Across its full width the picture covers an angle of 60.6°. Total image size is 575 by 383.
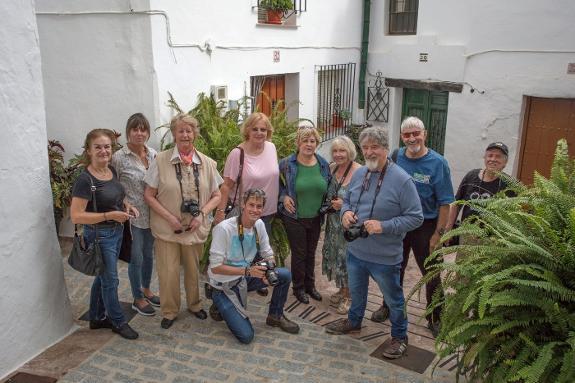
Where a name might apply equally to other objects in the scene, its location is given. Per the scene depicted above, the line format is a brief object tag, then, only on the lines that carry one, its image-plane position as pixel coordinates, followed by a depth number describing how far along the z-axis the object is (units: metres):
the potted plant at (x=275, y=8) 7.75
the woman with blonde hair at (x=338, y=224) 4.55
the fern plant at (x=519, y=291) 2.39
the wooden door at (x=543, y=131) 8.16
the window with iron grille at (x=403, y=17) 9.75
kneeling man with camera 4.00
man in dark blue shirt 4.09
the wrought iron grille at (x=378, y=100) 10.35
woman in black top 3.71
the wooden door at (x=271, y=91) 8.62
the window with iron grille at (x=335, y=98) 9.98
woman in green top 4.59
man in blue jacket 3.67
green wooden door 9.78
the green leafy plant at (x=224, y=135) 5.41
